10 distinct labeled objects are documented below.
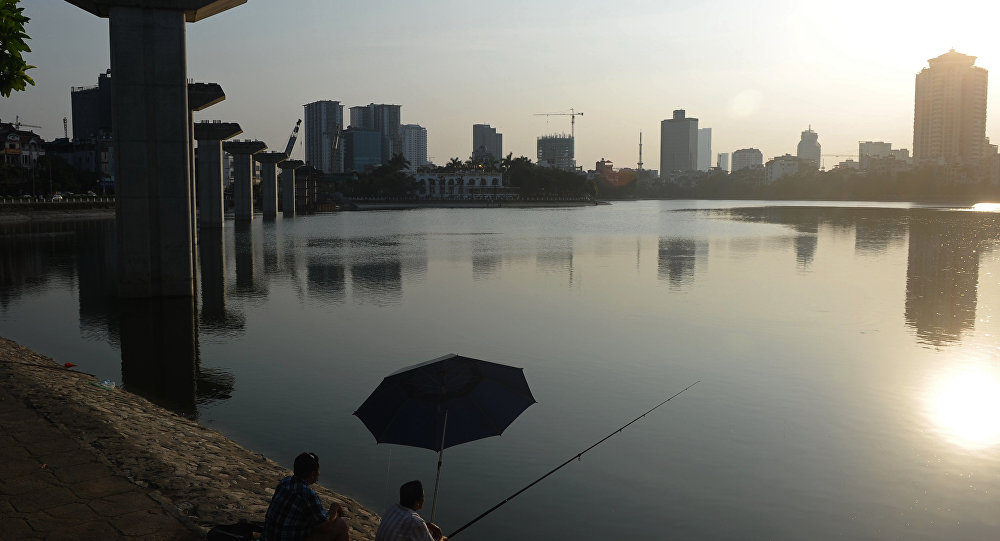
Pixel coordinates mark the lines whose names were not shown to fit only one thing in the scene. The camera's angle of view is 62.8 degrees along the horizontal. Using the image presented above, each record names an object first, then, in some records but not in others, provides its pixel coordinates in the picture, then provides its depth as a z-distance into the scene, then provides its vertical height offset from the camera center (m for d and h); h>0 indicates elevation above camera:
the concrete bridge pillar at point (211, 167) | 85.00 +3.80
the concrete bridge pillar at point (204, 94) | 46.75 +6.27
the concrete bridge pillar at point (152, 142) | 28.94 +2.26
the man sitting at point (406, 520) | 7.36 -2.85
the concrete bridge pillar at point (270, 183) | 132.75 +3.40
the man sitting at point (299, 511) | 7.58 -2.85
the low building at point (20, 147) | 132.62 +9.58
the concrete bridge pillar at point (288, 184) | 149.06 +3.62
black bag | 7.91 -3.19
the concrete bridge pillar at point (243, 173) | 108.62 +4.11
